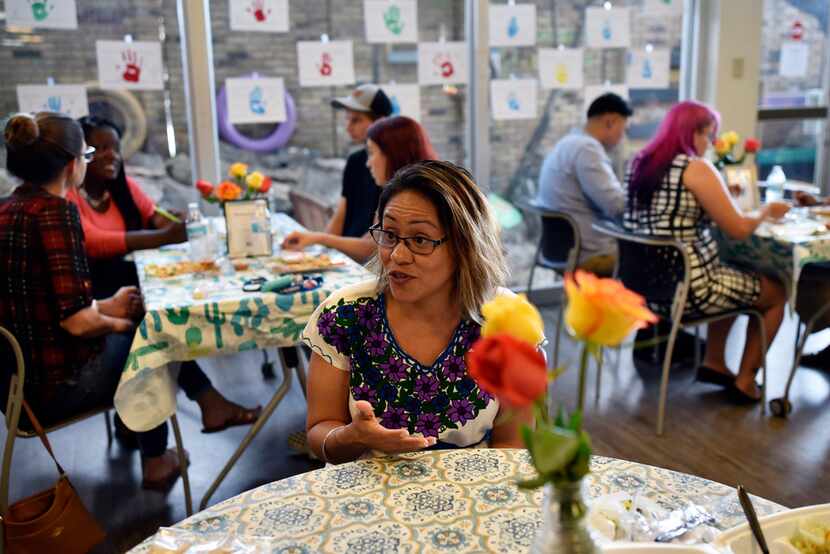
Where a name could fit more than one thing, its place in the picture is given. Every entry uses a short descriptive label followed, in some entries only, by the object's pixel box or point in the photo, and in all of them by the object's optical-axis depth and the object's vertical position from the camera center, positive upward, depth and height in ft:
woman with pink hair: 10.32 -1.61
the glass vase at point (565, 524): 2.46 -1.36
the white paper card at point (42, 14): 12.57 +1.61
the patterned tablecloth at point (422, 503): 3.61 -2.00
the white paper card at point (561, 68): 15.92 +0.62
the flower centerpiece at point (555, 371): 2.10 -0.74
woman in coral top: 10.24 -1.50
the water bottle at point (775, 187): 12.92 -1.57
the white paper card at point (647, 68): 16.55 +0.60
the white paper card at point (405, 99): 15.12 +0.07
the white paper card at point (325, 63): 14.51 +0.78
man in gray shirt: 12.74 -1.37
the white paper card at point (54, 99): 12.98 +0.21
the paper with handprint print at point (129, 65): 13.29 +0.77
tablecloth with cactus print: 7.12 -2.11
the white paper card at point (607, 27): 16.10 +1.45
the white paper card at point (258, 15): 13.78 +1.63
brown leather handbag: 5.51 -2.99
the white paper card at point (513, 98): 15.66 +0.03
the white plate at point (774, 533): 3.27 -1.87
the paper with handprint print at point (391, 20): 14.65 +1.56
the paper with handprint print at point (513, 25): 15.33 +1.48
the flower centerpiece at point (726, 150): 12.52 -0.91
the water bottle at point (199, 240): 9.68 -1.66
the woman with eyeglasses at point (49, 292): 7.24 -1.69
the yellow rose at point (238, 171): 10.48 -0.87
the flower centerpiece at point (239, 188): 10.23 -1.08
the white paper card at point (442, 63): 15.17 +0.75
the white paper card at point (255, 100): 14.24 +0.11
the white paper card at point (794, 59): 18.13 +0.77
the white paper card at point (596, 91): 16.31 +0.13
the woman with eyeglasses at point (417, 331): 5.00 -1.50
